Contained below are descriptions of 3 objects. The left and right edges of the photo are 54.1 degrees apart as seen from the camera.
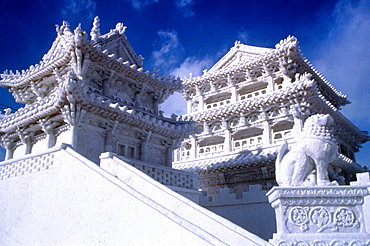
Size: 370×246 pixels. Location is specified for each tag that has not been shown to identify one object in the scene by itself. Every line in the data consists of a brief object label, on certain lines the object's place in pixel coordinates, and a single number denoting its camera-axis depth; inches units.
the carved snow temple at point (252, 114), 840.3
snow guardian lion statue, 260.4
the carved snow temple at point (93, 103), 559.5
